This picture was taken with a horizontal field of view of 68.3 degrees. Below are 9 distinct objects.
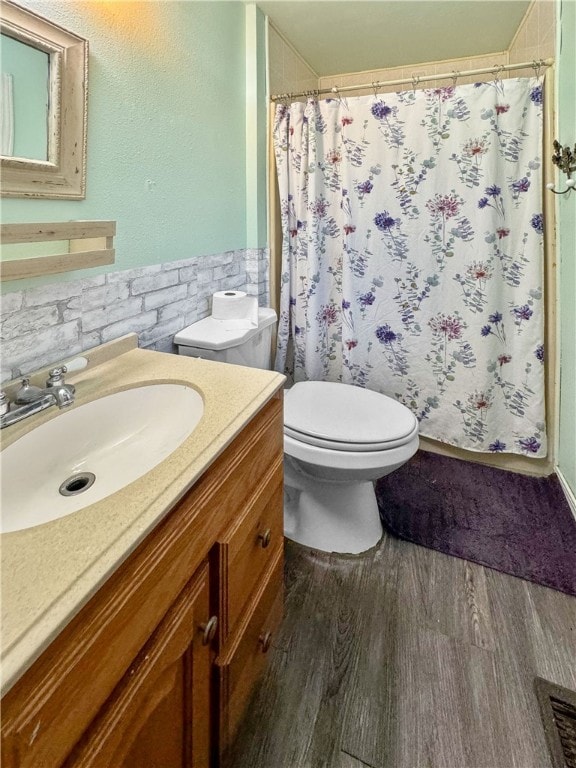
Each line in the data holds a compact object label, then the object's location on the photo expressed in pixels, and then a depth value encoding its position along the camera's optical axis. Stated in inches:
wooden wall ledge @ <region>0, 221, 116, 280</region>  32.1
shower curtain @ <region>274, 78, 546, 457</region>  68.7
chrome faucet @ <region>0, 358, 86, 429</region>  31.2
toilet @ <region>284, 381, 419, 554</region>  54.2
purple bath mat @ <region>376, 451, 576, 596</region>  59.3
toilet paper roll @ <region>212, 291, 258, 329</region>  61.3
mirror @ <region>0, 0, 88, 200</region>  33.4
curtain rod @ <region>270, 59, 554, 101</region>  63.0
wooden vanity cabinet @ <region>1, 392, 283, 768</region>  17.0
